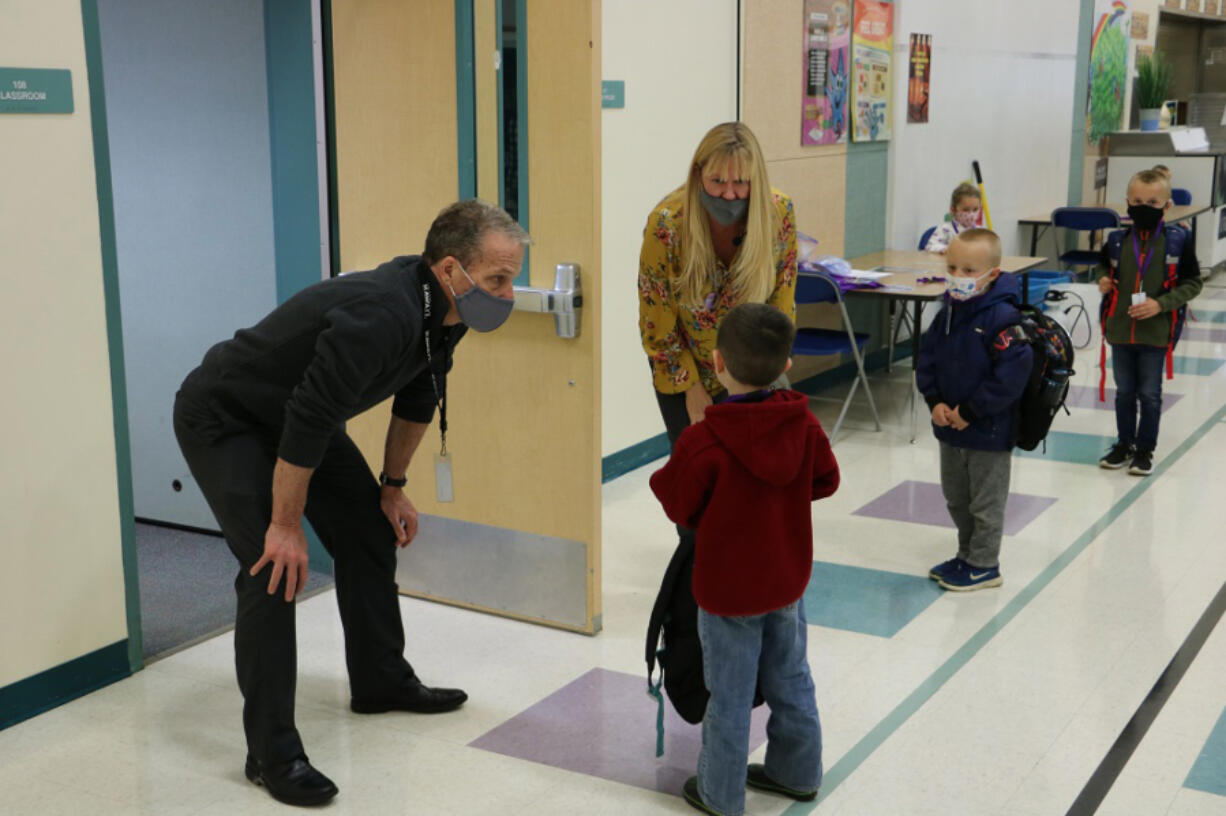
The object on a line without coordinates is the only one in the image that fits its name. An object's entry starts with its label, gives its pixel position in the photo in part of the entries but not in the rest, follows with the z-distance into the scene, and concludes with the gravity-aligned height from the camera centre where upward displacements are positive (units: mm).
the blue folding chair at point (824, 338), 6418 -955
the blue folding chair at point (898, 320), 8133 -1099
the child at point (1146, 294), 5719 -639
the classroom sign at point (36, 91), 3279 +144
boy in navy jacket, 4250 -770
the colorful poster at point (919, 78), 8227 +421
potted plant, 13266 +573
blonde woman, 3543 -315
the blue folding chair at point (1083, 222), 9688 -563
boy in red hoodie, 2791 -810
